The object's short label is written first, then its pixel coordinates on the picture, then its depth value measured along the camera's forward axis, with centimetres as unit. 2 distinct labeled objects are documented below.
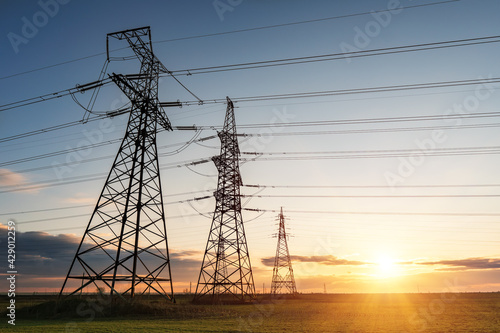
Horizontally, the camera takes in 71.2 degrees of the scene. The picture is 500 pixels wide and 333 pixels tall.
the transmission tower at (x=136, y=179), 2464
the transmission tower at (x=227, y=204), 4101
